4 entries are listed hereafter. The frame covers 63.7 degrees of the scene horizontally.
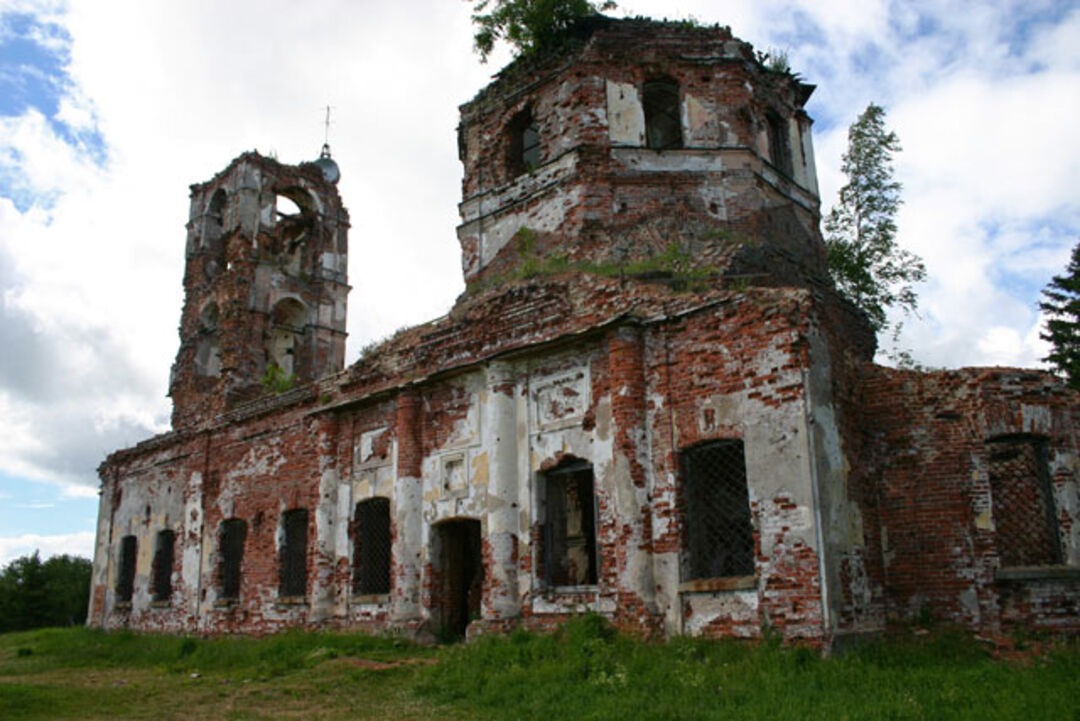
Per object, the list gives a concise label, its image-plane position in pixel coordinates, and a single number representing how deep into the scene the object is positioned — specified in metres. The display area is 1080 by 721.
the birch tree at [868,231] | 19.34
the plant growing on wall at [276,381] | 19.62
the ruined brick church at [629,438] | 9.66
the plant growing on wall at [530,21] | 15.25
